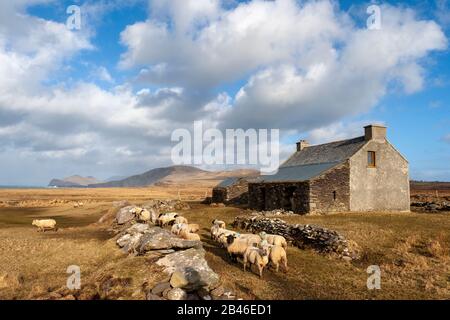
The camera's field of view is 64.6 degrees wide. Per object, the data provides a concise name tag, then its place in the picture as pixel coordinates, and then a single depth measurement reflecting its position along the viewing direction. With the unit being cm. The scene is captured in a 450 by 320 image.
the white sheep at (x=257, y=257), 1328
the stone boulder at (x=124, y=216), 2723
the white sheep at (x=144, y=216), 2755
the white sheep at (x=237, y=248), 1499
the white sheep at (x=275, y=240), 1598
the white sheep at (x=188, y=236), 1898
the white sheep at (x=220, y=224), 2269
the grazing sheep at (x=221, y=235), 1806
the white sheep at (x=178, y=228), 2014
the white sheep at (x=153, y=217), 2803
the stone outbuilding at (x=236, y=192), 4353
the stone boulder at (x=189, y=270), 1141
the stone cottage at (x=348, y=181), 3019
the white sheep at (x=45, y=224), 2514
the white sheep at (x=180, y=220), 2417
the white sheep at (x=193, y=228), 2200
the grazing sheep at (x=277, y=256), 1382
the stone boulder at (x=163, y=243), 1545
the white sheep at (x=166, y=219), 2622
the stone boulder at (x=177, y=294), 1086
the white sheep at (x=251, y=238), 1555
